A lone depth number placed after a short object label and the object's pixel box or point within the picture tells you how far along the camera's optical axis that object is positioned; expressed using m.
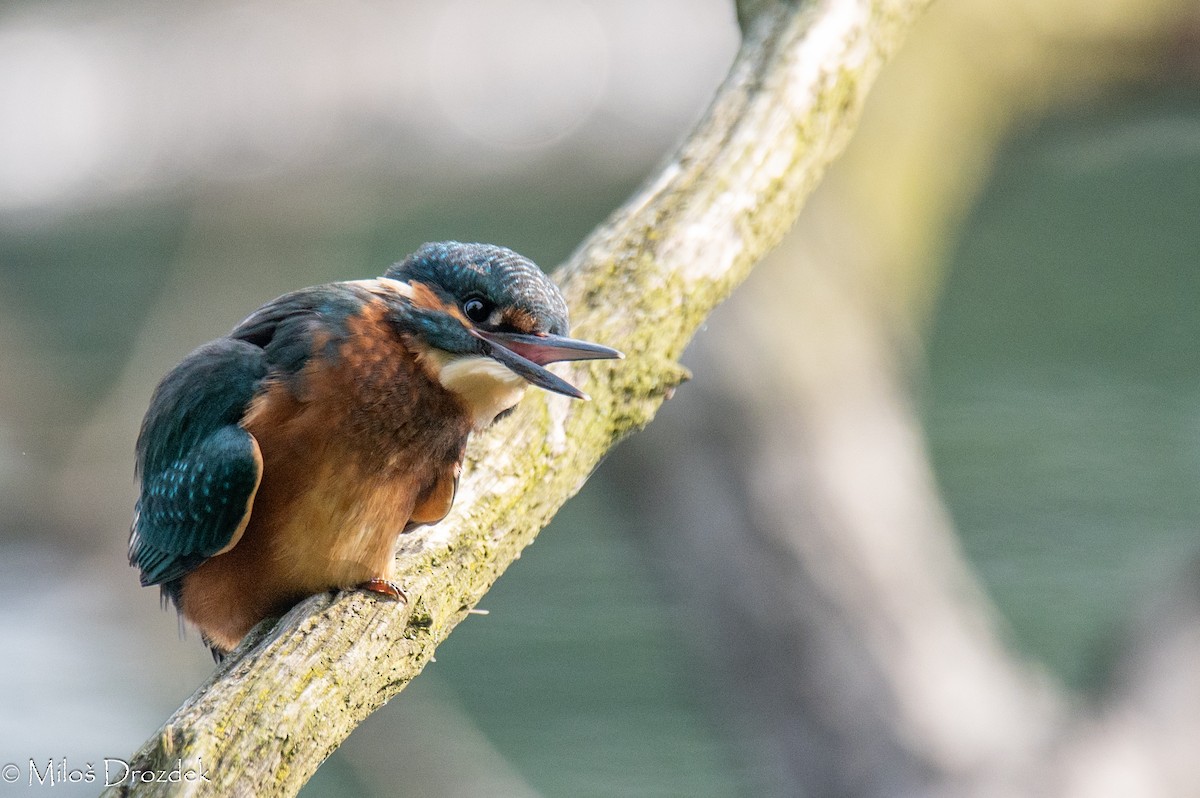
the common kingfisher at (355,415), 4.74
